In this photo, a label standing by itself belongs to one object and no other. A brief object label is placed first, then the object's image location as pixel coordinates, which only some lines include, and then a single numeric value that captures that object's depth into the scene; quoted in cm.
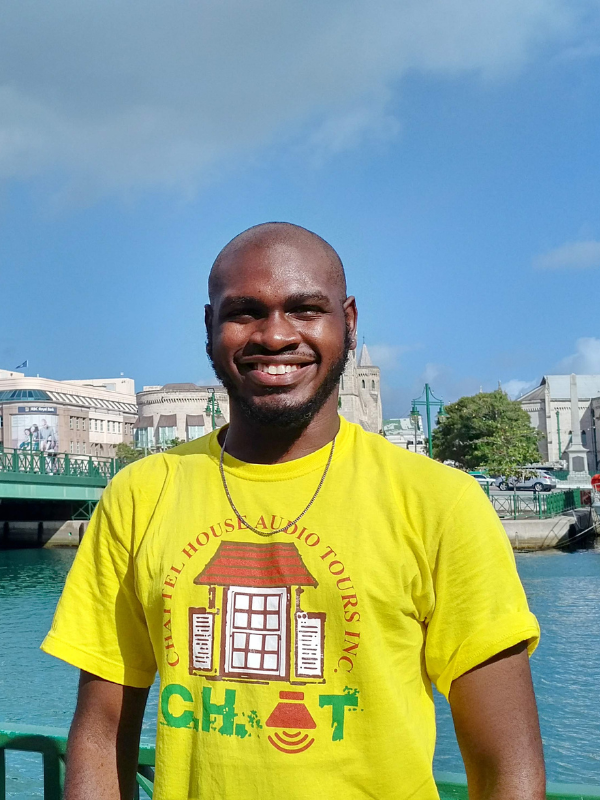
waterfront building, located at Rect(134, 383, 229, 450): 10800
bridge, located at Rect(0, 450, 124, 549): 3497
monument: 5400
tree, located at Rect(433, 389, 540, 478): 5920
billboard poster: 10288
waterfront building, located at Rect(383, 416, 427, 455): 14426
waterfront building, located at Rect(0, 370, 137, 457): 10375
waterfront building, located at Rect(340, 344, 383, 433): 11981
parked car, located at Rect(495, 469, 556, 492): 5019
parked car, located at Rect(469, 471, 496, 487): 4564
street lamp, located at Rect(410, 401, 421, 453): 3759
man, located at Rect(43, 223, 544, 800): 179
